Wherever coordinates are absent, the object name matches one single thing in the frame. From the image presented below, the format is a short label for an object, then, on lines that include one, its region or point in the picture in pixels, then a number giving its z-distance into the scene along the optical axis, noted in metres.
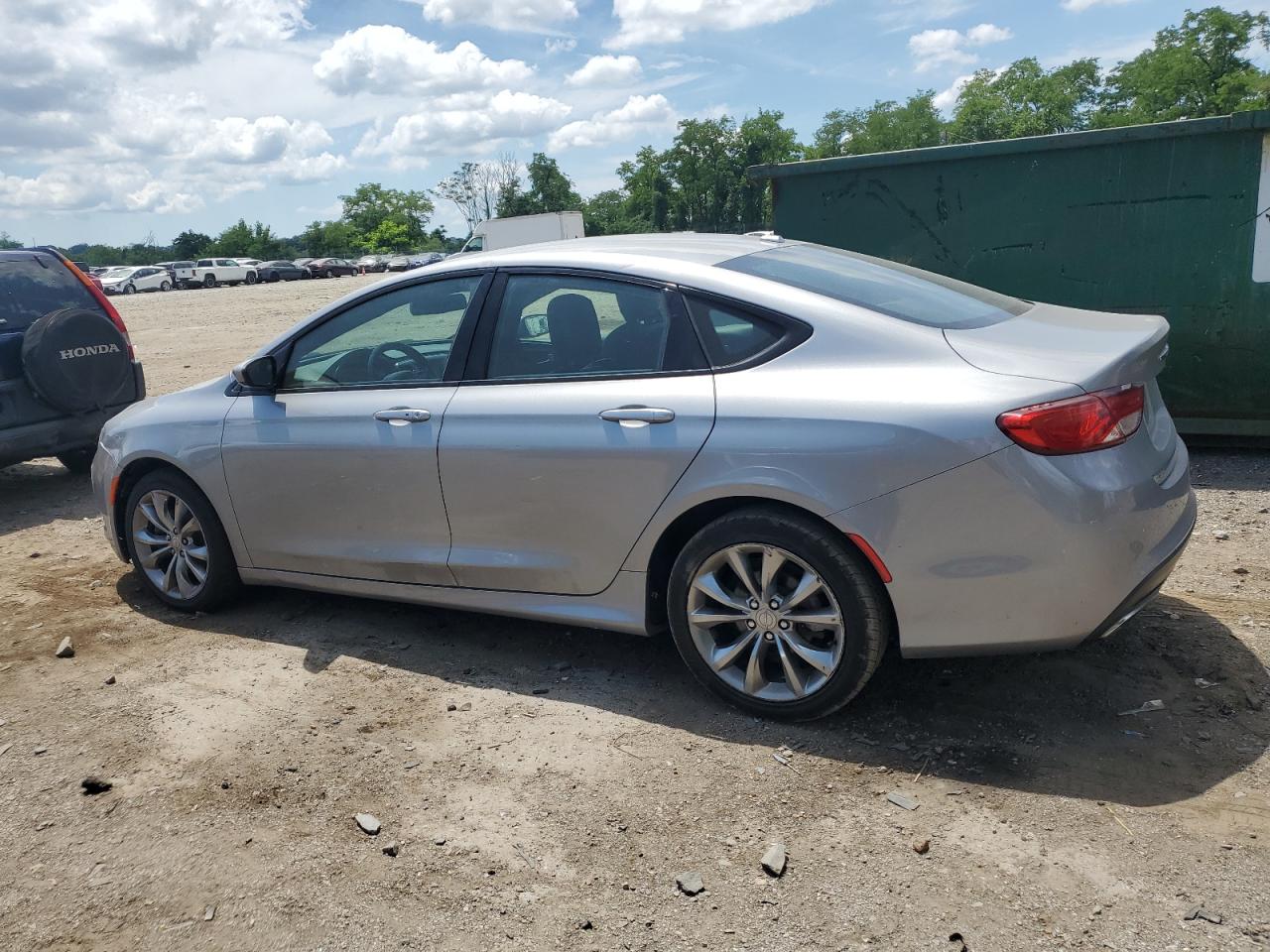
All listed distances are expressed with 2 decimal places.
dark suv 7.35
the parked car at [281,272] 63.62
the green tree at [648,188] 101.12
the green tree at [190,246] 100.12
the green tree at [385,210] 106.94
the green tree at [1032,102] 82.38
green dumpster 6.42
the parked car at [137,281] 55.76
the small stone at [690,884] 2.84
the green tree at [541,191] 104.56
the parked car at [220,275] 61.16
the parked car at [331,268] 68.50
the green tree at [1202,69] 61.91
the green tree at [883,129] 95.12
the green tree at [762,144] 100.19
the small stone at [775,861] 2.88
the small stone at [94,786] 3.56
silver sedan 3.19
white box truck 42.38
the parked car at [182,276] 60.94
